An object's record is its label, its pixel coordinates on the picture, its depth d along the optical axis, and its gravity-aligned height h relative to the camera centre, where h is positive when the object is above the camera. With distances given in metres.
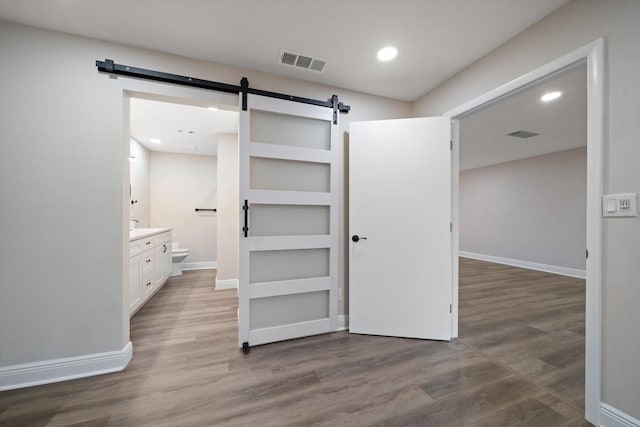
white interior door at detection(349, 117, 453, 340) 2.25 -0.15
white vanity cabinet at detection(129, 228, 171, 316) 2.71 -0.72
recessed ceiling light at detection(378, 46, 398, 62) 1.93 +1.36
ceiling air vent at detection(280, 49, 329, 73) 2.00 +1.36
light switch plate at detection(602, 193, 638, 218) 1.22 +0.05
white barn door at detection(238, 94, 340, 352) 2.13 -0.08
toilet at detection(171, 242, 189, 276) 4.53 -0.91
